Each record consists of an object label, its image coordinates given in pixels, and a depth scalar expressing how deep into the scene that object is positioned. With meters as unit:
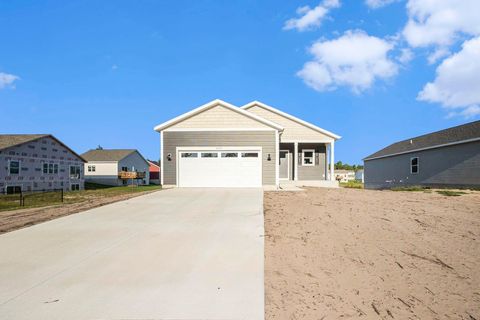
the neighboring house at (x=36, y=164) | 21.25
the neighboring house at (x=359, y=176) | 56.59
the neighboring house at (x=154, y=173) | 54.56
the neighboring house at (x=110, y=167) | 38.94
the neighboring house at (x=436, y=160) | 17.95
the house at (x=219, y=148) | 16.38
